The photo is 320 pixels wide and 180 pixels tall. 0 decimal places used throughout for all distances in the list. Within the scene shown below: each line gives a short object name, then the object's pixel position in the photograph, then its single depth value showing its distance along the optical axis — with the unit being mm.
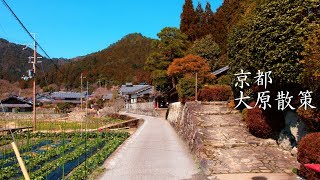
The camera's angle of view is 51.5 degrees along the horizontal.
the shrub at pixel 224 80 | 30430
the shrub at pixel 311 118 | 11461
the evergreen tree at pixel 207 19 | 52888
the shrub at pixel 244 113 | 18741
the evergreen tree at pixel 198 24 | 53906
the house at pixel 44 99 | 102550
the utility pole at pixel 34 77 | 34394
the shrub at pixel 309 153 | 9847
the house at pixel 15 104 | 80250
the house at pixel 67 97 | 104000
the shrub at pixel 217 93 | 25797
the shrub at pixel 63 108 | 71375
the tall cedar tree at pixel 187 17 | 55844
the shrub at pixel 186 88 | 31750
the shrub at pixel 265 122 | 15664
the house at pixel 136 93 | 72062
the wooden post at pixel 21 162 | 4496
